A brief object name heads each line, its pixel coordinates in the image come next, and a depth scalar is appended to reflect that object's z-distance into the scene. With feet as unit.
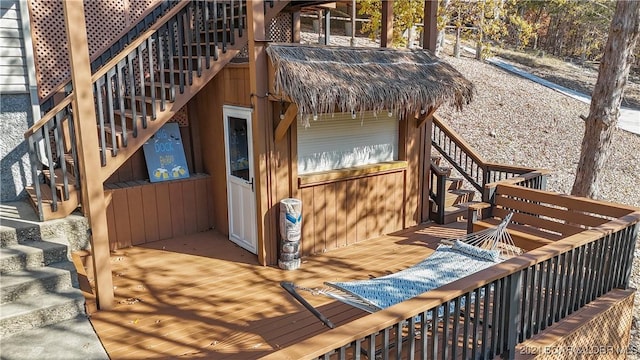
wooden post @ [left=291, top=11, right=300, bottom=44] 24.99
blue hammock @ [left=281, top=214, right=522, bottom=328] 11.39
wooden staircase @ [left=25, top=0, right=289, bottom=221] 15.02
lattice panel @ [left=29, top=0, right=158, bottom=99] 17.51
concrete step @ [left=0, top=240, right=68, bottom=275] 12.98
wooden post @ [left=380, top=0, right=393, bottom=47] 20.38
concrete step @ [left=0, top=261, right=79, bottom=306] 12.22
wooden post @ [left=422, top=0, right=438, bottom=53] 20.52
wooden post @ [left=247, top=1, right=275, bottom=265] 15.57
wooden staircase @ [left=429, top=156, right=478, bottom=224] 22.63
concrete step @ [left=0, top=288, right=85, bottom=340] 11.55
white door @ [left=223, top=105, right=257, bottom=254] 17.71
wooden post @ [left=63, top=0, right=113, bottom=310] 12.38
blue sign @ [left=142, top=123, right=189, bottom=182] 19.81
